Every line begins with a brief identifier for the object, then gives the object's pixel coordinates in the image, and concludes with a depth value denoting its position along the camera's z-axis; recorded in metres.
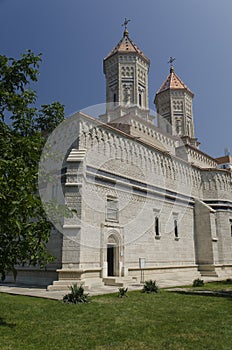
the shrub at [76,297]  11.23
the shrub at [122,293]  12.69
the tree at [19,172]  5.99
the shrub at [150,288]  13.99
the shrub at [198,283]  17.14
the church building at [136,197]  17.23
